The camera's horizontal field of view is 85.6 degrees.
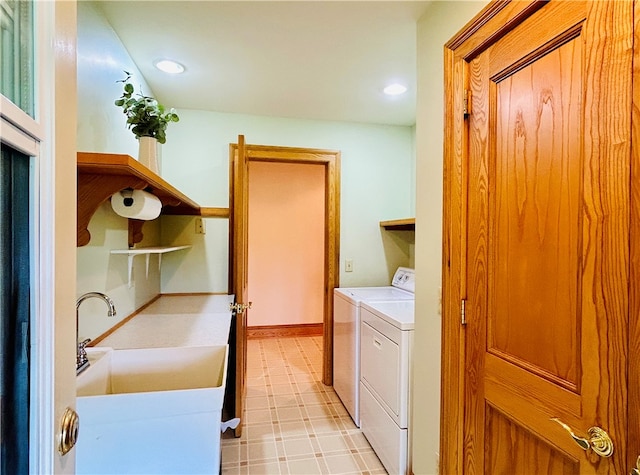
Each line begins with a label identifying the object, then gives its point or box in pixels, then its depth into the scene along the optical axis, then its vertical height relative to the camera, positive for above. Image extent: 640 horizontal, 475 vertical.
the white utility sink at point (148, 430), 1.04 -0.61
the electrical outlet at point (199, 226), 2.81 +0.08
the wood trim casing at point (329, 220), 2.96 +0.14
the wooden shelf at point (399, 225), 2.58 +0.10
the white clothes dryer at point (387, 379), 1.80 -0.82
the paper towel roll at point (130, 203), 1.47 +0.14
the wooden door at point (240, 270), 2.12 -0.21
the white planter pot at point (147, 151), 1.71 +0.42
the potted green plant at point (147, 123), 1.68 +0.56
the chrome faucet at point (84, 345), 1.19 -0.38
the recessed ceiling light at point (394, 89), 2.32 +1.01
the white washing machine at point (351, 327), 2.43 -0.69
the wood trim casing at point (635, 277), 0.75 -0.09
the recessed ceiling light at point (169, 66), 2.00 +1.01
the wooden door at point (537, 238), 0.80 +0.00
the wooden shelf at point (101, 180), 1.03 +0.20
